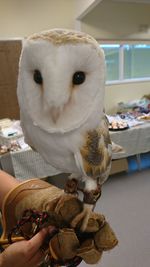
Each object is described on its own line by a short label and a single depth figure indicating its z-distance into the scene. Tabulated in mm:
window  2900
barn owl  374
